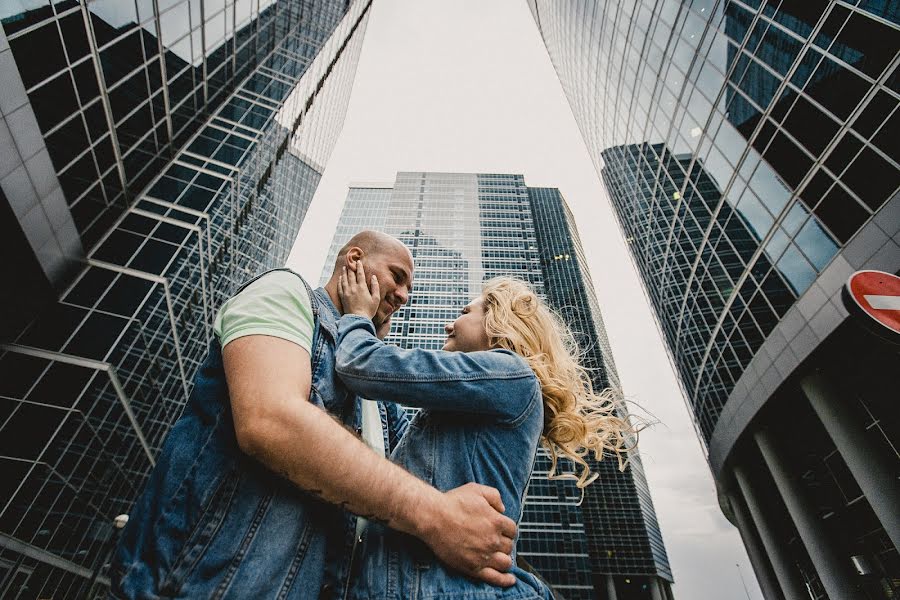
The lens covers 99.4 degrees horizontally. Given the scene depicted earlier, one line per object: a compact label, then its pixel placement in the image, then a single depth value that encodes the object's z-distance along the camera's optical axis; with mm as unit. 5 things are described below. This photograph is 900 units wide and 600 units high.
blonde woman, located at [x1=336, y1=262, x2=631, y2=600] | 1518
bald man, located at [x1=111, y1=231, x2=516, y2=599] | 1391
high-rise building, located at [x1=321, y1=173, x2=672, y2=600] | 69250
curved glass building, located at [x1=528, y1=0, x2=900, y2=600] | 13078
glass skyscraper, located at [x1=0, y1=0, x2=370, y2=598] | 11305
